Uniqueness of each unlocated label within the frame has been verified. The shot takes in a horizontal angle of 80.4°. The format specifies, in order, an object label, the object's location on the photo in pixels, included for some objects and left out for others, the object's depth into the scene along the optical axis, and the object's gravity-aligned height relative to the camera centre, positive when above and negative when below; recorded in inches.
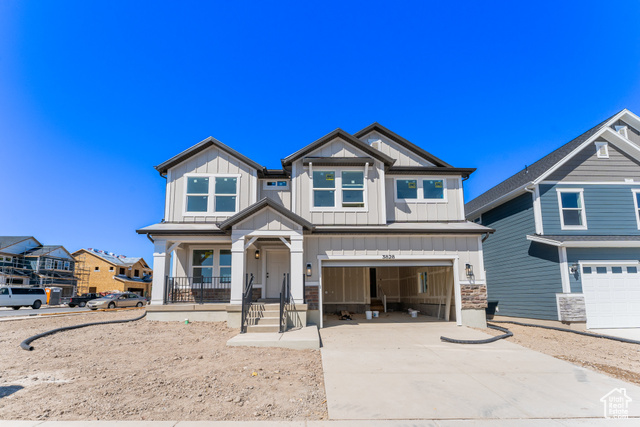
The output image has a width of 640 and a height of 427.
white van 912.3 -51.4
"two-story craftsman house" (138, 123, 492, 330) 464.1 +60.5
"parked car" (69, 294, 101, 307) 1155.3 -76.2
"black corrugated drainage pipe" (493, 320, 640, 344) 399.2 -72.7
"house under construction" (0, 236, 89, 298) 1551.4 +51.0
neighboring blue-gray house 505.4 +53.2
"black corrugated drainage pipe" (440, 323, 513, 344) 374.3 -68.4
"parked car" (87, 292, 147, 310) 871.7 -62.6
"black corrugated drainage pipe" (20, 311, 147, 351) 321.1 -55.7
